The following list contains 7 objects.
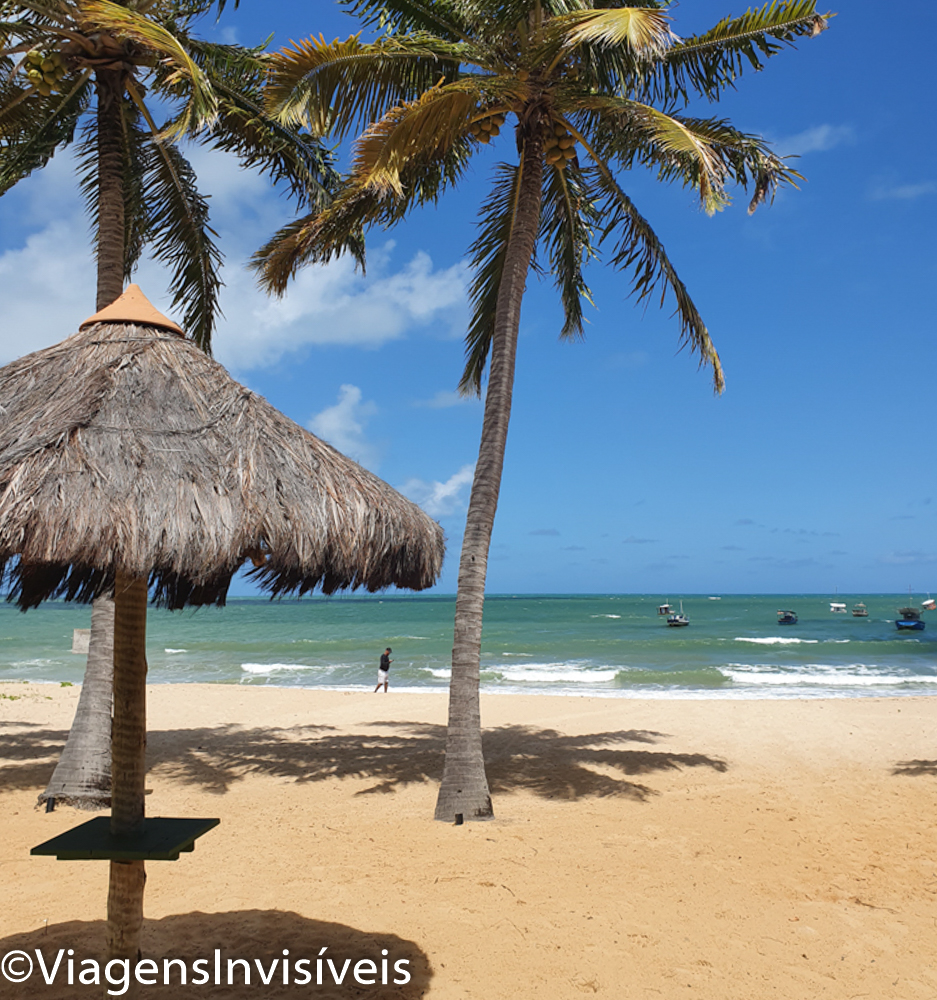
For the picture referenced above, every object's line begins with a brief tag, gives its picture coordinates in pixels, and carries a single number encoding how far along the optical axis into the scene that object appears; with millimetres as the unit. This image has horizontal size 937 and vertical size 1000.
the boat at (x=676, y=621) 50919
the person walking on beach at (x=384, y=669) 18941
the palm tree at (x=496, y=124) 6660
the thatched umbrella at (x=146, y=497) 2750
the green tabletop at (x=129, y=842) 2912
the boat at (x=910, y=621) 46219
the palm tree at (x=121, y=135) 7027
